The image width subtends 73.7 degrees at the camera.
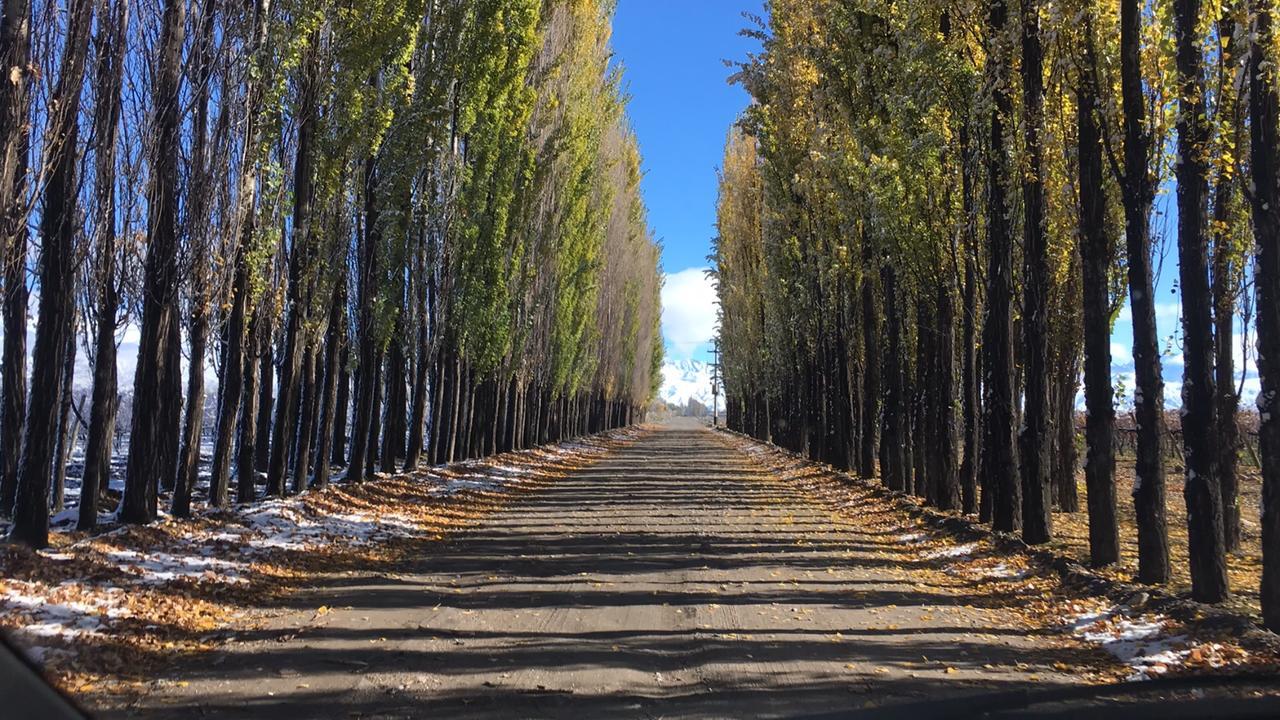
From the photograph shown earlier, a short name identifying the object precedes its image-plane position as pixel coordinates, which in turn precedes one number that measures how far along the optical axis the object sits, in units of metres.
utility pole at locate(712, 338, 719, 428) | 88.75
